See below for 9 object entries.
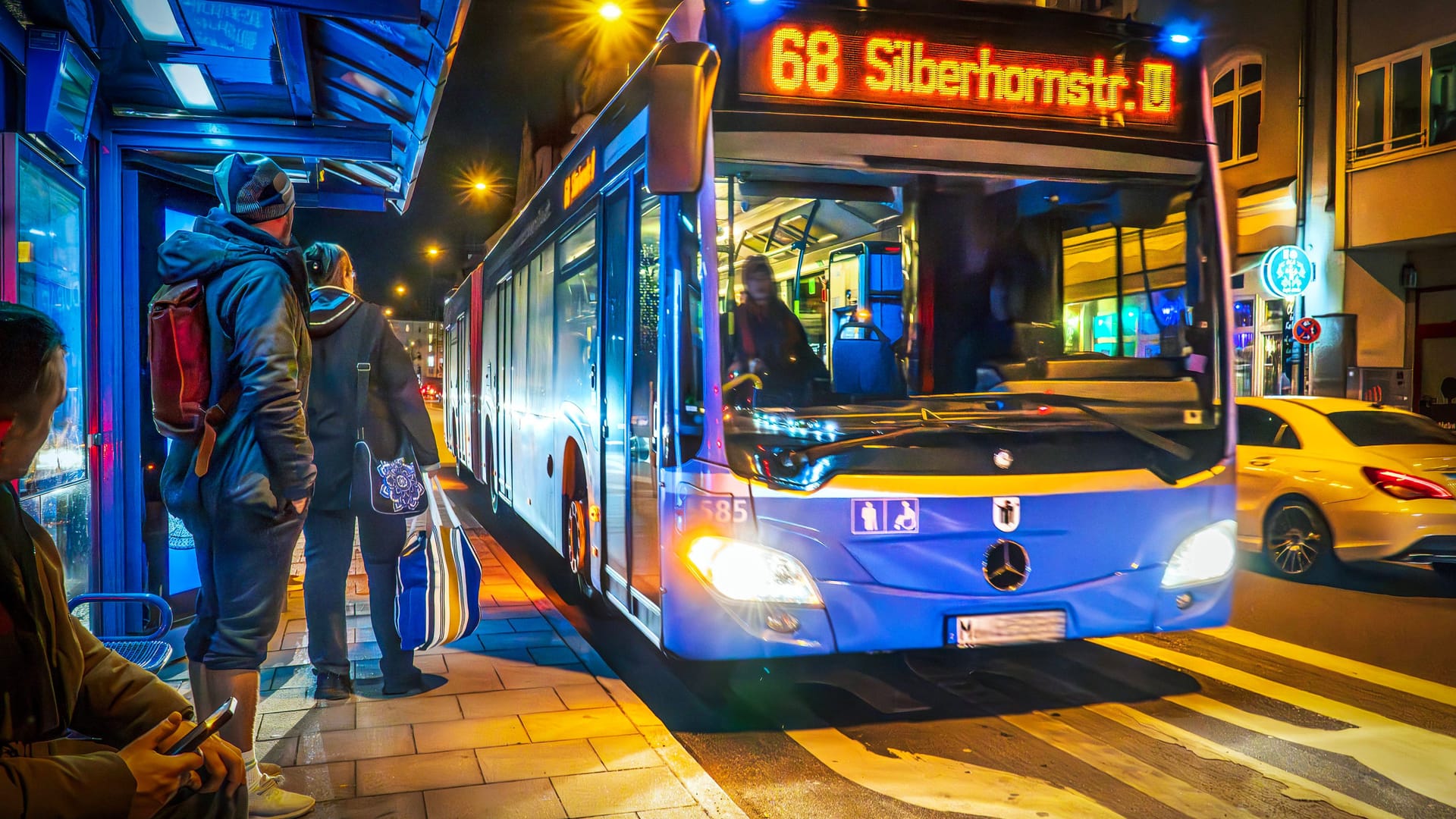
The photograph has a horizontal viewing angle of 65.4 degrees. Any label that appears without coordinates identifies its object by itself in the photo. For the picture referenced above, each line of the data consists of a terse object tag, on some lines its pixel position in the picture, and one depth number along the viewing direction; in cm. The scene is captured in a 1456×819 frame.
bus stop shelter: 490
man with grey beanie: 350
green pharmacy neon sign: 1833
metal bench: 387
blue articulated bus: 479
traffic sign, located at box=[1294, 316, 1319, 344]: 1825
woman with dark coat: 490
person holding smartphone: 169
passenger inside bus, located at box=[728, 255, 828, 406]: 487
